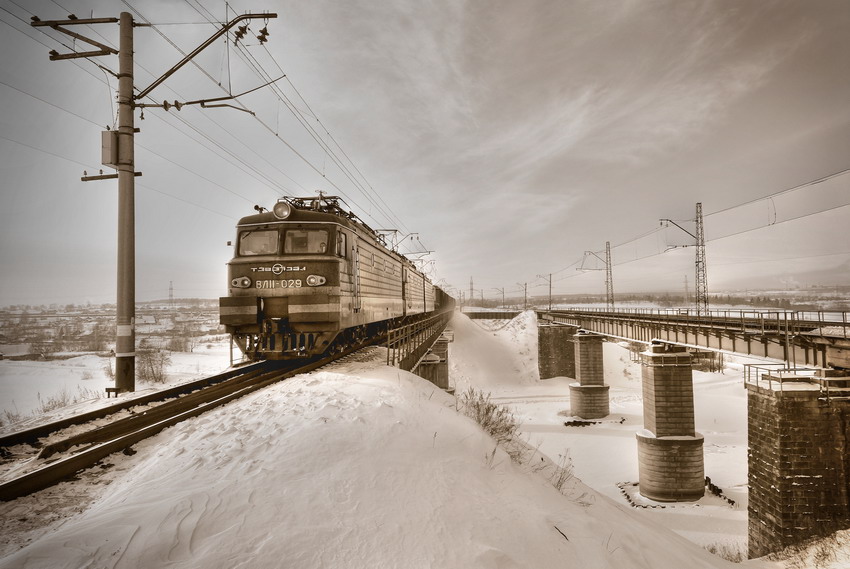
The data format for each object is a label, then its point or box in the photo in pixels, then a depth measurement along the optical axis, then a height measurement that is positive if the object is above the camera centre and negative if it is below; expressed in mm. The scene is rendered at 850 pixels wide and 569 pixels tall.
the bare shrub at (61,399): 9453 -2451
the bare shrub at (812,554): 9867 -6609
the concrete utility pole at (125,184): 8250 +2413
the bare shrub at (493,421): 7859 -2692
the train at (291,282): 9555 +457
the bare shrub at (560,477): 6848 -3182
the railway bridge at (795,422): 12133 -3915
